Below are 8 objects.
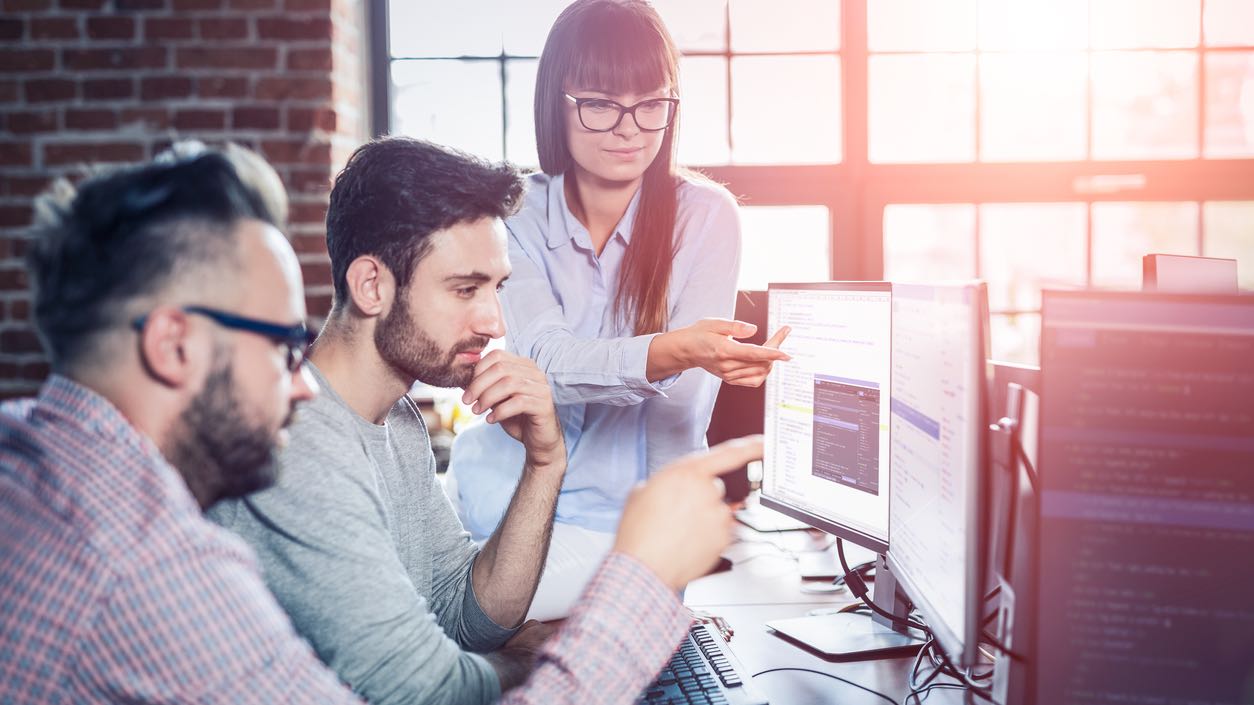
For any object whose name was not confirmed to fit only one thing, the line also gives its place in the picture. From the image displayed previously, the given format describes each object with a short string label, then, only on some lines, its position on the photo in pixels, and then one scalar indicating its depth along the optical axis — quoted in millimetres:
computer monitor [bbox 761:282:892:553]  1305
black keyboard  1104
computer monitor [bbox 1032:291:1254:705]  854
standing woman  1675
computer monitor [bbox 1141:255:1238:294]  1365
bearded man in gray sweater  1015
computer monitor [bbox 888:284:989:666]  928
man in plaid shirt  677
